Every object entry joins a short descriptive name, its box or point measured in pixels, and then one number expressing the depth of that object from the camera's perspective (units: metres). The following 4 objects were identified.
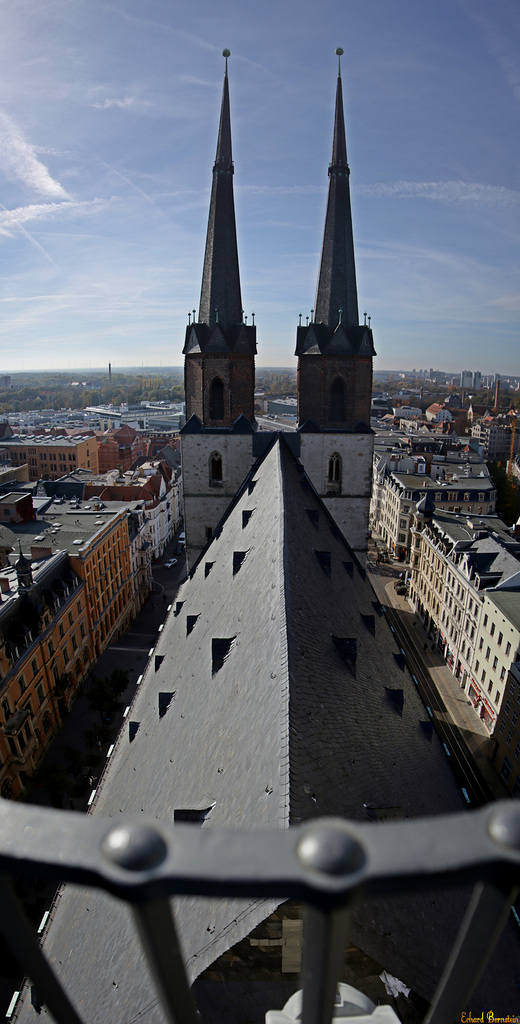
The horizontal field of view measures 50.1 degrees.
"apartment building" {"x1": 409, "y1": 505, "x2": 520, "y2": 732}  34.91
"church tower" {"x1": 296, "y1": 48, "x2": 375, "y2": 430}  31.06
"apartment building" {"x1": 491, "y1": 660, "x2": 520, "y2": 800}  30.61
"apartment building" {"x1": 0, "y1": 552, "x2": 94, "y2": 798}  28.31
